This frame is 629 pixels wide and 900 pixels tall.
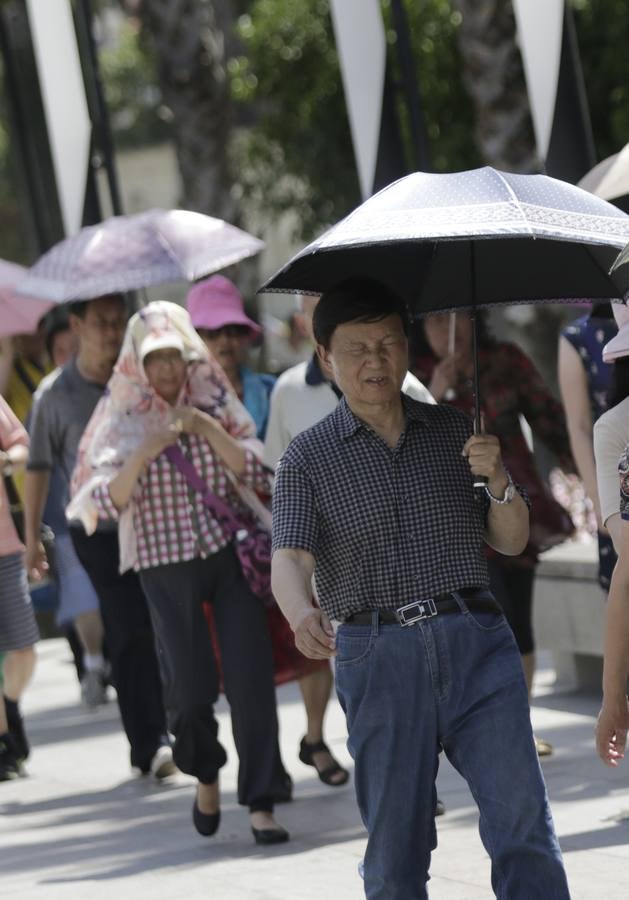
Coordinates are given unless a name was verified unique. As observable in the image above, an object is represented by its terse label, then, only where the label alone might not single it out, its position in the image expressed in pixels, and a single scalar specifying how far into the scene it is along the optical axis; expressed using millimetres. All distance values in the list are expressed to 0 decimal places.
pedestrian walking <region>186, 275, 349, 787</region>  15102
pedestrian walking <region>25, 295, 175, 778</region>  16234
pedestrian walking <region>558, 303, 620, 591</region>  12016
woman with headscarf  13344
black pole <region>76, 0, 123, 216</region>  24281
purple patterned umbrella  16266
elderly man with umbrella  8391
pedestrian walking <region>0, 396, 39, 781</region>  16484
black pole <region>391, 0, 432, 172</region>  20187
